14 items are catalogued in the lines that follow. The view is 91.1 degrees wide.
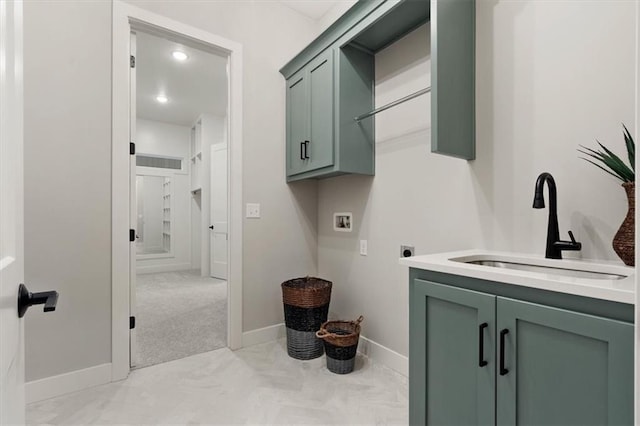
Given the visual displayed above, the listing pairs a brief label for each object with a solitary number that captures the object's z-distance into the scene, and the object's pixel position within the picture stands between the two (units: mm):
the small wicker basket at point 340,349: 2061
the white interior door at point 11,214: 584
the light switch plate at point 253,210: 2607
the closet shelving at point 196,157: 6016
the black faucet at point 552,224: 1262
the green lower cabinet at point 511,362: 815
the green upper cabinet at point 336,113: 2211
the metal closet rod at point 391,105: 1802
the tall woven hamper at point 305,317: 2318
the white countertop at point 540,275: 815
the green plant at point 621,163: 1095
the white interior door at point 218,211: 5307
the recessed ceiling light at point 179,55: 3598
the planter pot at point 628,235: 1084
